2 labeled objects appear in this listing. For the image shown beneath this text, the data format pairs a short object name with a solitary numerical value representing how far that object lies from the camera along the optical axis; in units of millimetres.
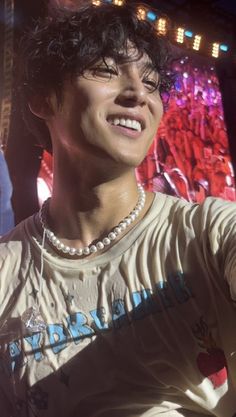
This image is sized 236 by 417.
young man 684
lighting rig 3148
